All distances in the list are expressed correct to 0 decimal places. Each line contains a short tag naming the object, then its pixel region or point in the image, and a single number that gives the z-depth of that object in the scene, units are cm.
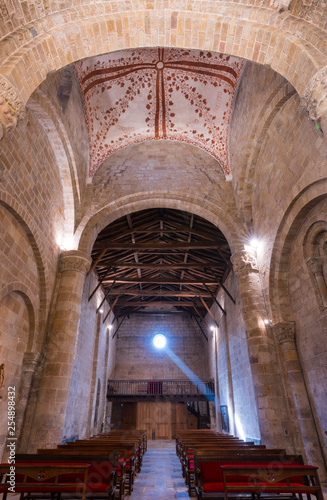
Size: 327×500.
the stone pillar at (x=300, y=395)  500
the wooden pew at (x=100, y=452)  382
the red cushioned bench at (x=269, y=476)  279
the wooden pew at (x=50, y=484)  277
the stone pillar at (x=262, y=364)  577
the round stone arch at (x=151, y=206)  833
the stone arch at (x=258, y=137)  618
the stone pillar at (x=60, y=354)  581
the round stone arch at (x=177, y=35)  399
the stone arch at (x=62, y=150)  654
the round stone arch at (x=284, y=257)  559
